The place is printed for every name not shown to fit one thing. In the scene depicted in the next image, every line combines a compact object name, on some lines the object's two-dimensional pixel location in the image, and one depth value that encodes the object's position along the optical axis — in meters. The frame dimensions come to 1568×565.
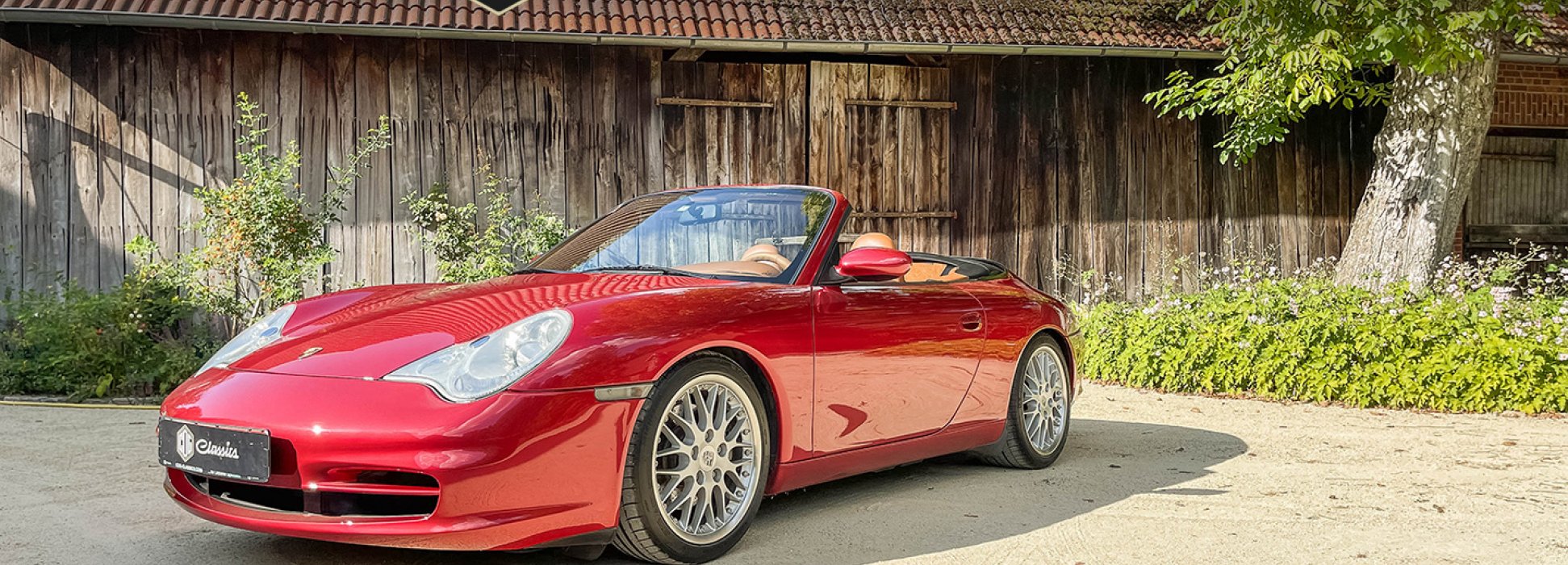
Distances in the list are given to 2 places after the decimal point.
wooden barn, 10.41
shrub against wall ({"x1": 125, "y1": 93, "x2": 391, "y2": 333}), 9.26
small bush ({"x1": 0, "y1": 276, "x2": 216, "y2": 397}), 8.64
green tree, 10.10
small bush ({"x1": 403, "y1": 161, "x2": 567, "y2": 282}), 10.68
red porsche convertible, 3.73
